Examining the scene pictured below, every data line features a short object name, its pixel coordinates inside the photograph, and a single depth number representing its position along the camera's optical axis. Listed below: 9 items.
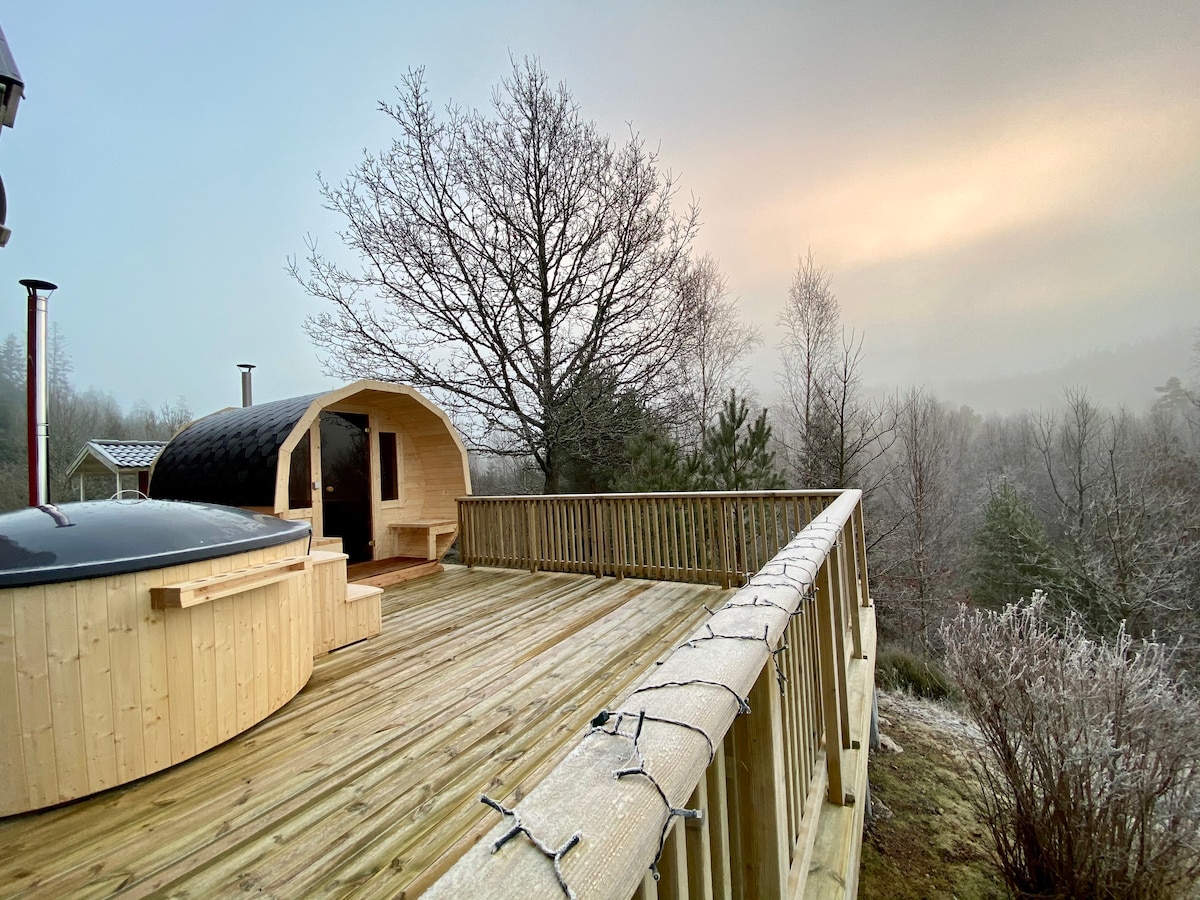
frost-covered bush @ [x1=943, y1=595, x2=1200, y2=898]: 2.96
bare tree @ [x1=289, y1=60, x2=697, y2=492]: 10.21
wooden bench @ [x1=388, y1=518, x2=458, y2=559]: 6.81
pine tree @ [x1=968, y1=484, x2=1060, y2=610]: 11.94
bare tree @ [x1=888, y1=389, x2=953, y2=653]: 12.50
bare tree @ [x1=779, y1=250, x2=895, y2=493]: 11.40
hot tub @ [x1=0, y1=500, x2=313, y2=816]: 2.21
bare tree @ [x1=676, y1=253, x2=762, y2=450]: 12.12
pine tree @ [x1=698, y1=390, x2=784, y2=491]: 9.24
